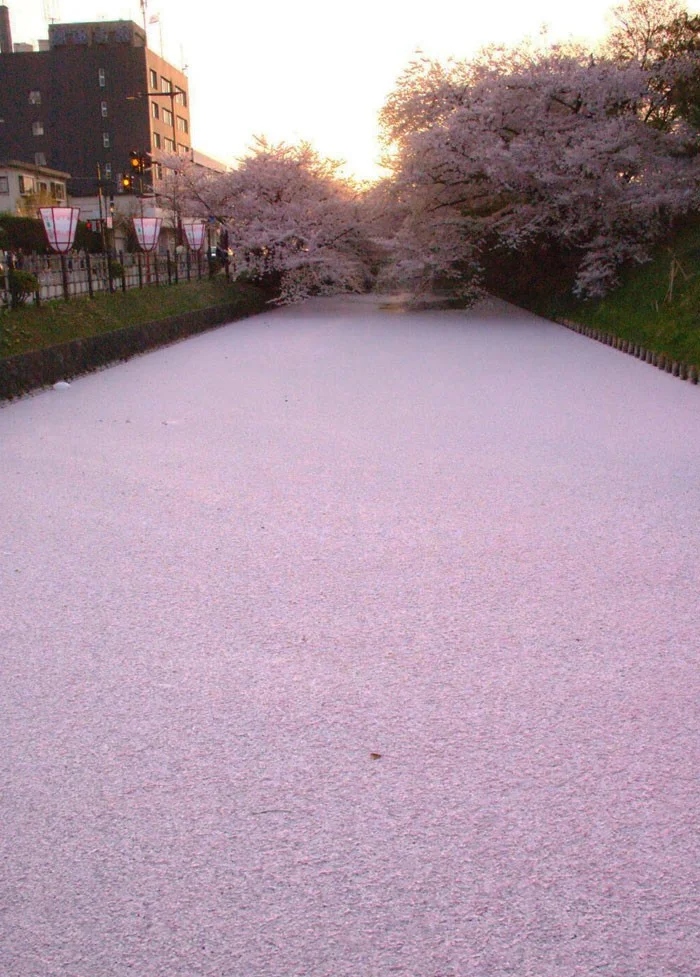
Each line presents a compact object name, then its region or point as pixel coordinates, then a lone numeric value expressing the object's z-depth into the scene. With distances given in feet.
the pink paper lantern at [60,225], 45.85
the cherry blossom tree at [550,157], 65.98
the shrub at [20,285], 41.50
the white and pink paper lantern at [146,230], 65.82
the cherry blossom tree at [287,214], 91.81
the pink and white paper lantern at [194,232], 82.43
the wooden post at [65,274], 47.56
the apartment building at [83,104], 177.37
